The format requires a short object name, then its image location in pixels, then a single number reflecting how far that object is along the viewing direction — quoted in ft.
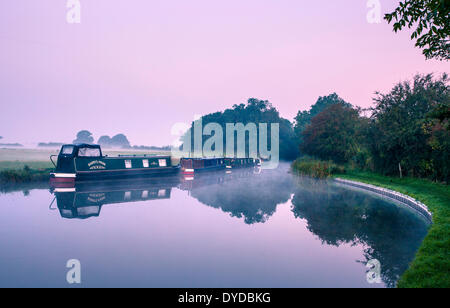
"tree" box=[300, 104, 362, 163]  111.24
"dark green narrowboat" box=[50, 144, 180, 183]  76.78
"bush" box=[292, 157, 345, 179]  97.80
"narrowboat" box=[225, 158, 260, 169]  145.07
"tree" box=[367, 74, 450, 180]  66.80
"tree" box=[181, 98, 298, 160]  318.55
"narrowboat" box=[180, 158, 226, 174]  104.32
